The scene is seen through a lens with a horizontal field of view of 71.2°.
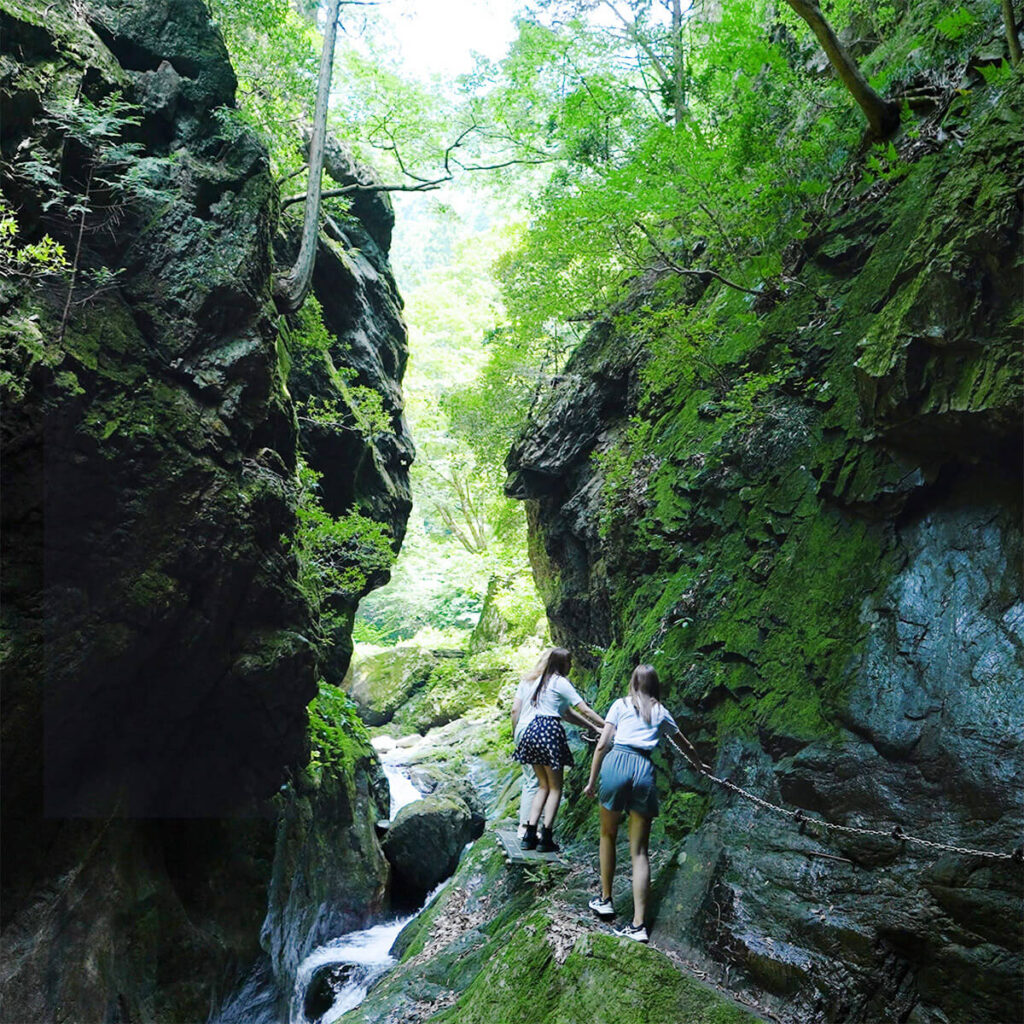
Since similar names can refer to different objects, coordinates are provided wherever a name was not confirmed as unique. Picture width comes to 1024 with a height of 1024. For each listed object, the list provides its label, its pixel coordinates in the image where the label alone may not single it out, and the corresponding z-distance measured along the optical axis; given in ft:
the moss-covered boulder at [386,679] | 84.33
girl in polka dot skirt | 22.93
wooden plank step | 23.29
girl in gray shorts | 17.79
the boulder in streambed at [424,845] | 42.34
